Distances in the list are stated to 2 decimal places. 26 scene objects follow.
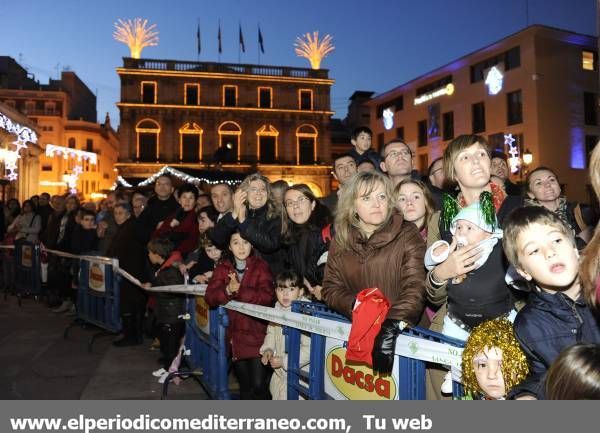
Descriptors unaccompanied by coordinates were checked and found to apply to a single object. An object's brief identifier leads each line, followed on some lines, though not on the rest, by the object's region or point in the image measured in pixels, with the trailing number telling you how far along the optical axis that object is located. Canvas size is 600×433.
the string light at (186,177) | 17.25
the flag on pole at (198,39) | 49.52
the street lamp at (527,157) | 19.83
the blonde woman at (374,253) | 2.78
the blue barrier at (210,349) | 4.54
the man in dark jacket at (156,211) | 7.31
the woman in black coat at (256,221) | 4.49
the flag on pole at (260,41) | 50.41
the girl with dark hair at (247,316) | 4.25
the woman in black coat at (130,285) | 7.32
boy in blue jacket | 2.03
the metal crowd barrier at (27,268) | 10.91
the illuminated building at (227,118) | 41.06
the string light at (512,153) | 26.22
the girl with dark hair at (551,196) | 4.42
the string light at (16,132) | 18.55
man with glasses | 4.70
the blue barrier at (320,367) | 2.56
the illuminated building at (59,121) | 52.81
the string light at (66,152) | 24.65
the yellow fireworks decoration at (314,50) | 46.50
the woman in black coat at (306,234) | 4.10
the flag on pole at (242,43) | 48.96
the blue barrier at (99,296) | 7.43
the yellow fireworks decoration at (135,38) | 42.47
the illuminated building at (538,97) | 26.41
